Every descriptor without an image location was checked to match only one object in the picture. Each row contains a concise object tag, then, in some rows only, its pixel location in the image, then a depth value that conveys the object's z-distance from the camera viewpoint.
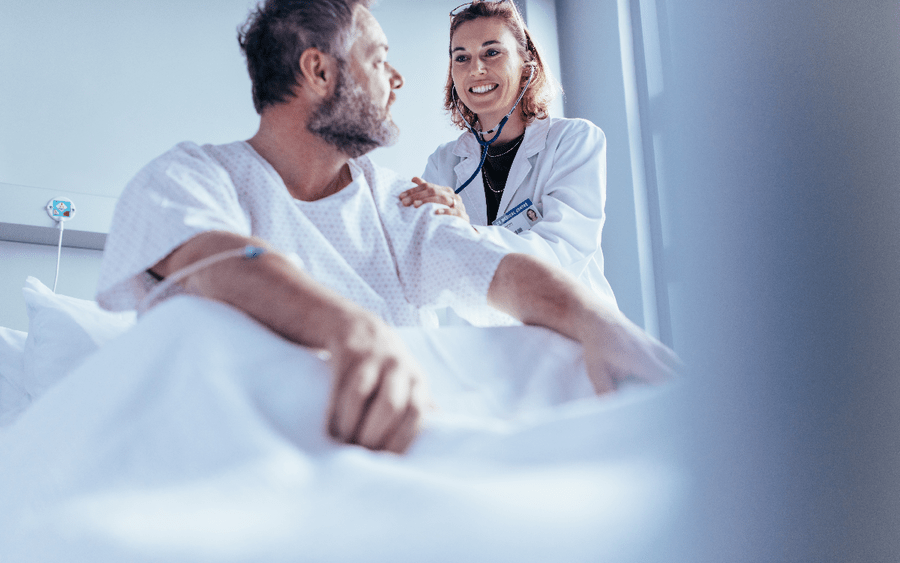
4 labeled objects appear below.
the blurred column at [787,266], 0.43
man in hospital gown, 0.66
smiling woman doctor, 1.78
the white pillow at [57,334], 1.25
